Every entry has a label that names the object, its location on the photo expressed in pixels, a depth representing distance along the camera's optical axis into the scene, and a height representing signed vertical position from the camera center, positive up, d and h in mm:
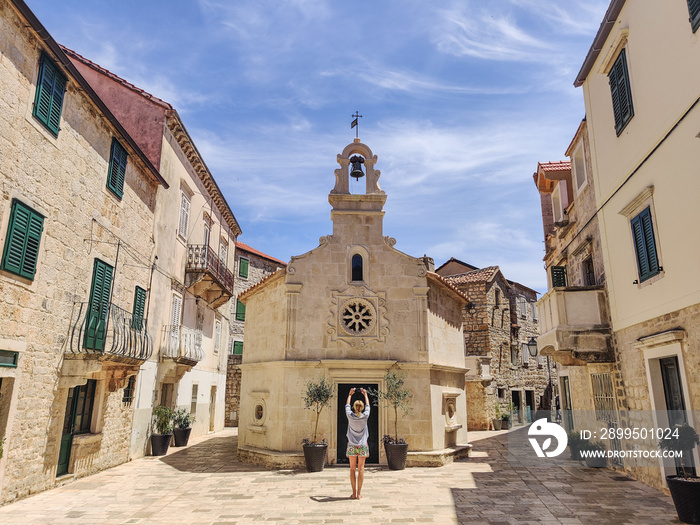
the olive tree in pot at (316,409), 12602 -422
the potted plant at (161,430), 15719 -1214
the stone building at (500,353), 26703 +2440
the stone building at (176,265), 15953 +4784
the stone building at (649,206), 8414 +3717
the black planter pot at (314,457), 12586 -1604
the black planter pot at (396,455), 12906 -1587
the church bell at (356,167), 15578 +7100
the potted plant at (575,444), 13886 -1396
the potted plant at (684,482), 7434 -1331
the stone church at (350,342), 13617 +1493
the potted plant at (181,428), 17703 -1259
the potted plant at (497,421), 26578 -1436
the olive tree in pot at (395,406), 12914 -330
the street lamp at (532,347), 23166 +2254
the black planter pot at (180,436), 17688 -1538
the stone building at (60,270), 8773 +2602
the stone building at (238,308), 27953 +5114
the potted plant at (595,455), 13000 -1603
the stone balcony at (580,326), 11945 +1677
